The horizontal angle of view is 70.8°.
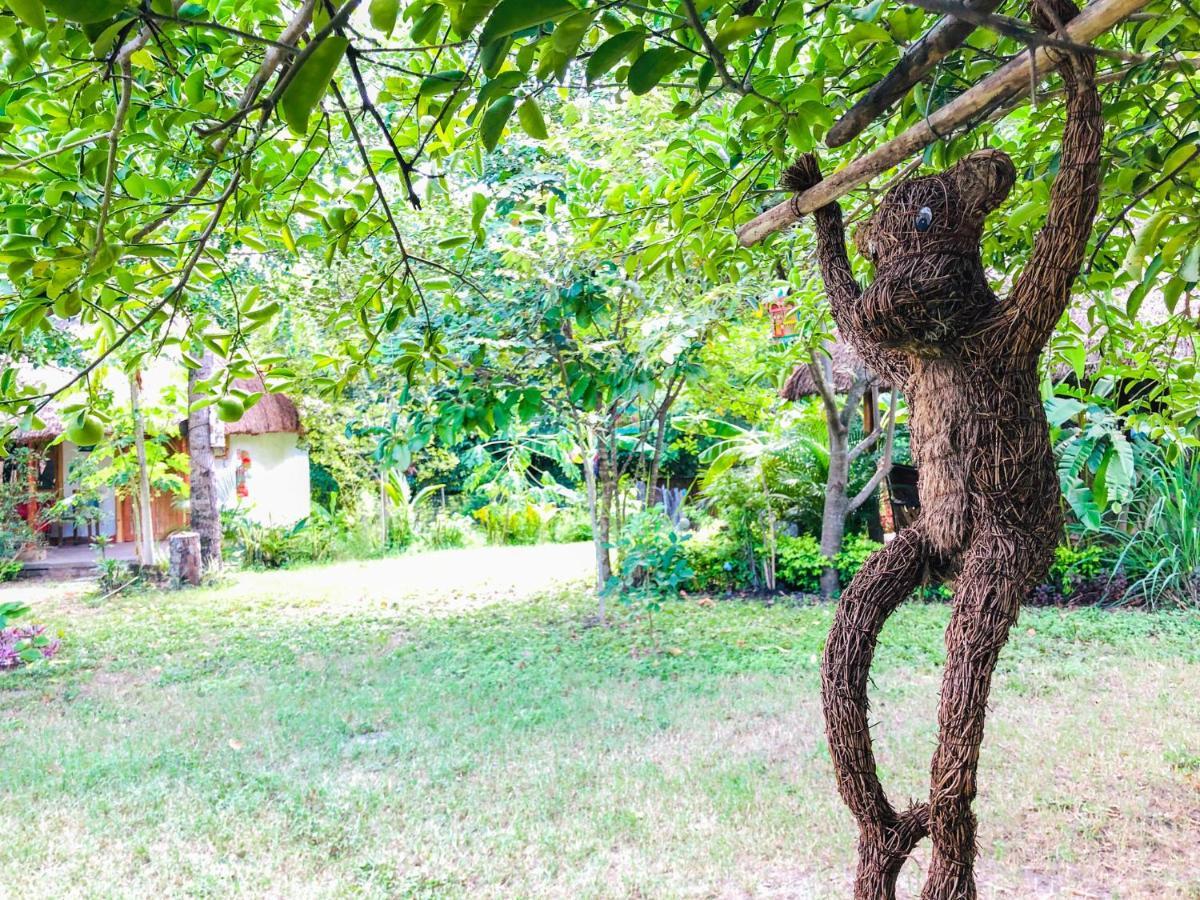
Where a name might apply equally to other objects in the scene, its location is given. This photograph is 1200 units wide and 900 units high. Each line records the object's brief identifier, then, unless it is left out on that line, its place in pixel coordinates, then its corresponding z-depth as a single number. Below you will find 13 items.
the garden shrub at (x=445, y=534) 11.30
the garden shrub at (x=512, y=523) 11.60
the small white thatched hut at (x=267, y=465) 11.30
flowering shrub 4.88
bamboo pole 1.00
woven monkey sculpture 1.21
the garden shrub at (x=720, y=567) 7.19
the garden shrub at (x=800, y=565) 6.86
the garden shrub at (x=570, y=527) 11.78
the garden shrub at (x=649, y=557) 5.50
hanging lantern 4.39
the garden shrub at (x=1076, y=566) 6.29
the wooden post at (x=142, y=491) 8.26
